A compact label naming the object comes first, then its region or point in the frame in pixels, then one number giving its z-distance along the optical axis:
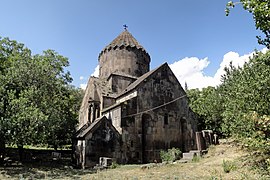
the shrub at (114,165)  14.58
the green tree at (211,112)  24.98
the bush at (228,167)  10.29
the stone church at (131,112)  16.72
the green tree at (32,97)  13.03
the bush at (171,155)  16.42
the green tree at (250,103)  8.97
